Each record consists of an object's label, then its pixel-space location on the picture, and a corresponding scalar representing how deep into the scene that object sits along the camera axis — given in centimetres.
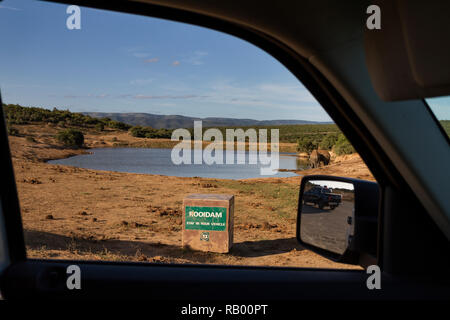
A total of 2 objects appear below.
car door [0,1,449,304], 135
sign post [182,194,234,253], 708
